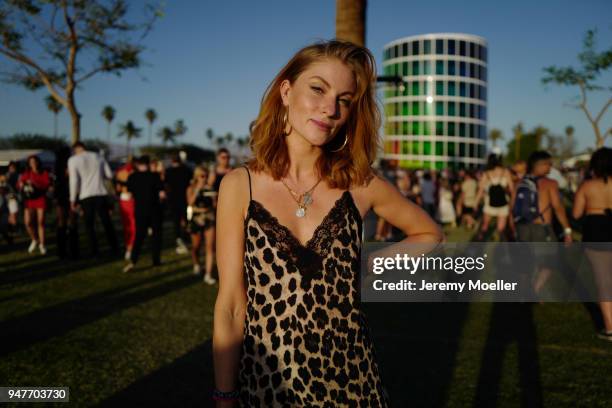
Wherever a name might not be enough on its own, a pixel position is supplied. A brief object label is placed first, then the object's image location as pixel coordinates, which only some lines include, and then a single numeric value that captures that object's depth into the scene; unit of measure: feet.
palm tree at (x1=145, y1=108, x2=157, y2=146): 422.00
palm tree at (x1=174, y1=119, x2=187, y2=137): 467.52
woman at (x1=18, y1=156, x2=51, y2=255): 35.09
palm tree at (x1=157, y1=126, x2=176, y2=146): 467.11
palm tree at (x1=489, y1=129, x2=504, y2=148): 354.13
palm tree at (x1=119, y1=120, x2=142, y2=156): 444.14
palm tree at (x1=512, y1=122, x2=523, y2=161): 265.48
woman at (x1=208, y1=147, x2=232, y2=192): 27.58
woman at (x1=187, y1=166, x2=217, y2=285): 27.07
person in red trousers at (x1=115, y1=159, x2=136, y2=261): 34.06
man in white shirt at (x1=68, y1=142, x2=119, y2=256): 30.91
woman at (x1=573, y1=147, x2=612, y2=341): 18.95
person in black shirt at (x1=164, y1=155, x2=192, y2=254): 36.55
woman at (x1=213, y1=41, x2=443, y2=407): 5.42
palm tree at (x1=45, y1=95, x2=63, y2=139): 266.40
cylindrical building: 272.51
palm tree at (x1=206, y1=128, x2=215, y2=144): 563.89
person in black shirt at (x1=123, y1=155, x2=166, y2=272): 30.40
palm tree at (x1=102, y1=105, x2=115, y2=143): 380.17
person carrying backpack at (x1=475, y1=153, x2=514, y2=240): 35.04
